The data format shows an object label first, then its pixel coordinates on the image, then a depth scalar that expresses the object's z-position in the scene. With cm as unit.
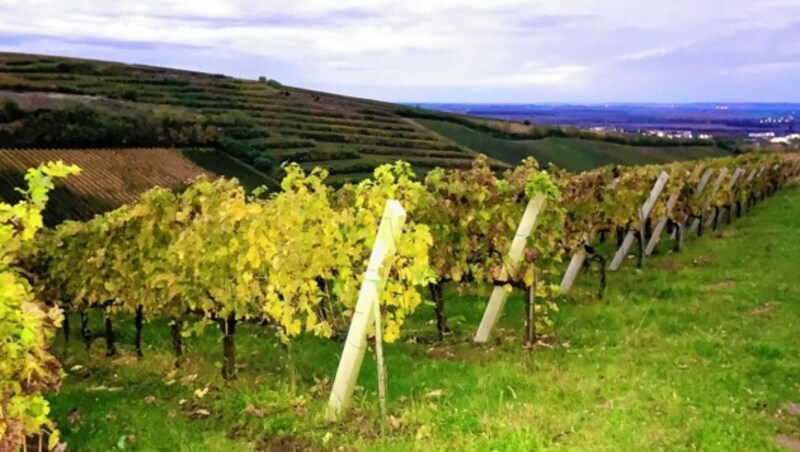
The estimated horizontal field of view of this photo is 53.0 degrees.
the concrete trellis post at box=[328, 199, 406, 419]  777
